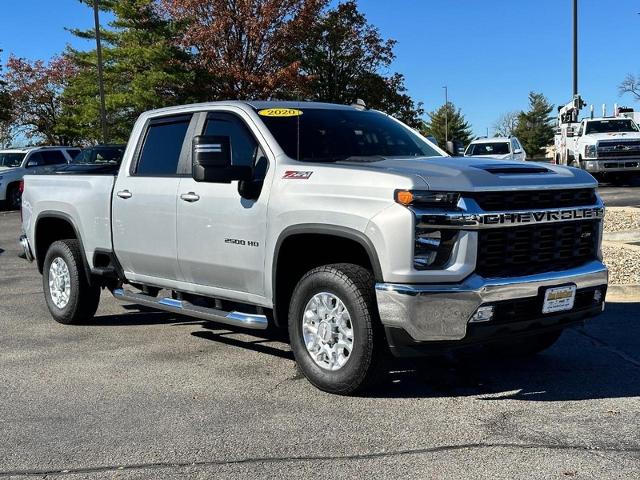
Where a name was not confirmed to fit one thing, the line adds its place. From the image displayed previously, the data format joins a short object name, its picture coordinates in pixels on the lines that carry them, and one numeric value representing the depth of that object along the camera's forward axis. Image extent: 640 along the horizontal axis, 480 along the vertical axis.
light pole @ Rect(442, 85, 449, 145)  79.06
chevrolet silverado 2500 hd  4.39
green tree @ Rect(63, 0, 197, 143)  30.62
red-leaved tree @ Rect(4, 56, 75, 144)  49.03
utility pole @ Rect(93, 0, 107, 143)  30.12
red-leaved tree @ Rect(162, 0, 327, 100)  31.48
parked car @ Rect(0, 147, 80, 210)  21.97
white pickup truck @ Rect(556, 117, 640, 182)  23.30
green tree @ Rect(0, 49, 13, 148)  39.81
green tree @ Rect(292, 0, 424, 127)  36.59
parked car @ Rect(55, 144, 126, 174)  18.84
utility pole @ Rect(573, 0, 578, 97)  26.46
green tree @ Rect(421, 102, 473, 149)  82.06
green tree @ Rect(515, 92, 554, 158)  83.19
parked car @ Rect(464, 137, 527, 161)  25.78
